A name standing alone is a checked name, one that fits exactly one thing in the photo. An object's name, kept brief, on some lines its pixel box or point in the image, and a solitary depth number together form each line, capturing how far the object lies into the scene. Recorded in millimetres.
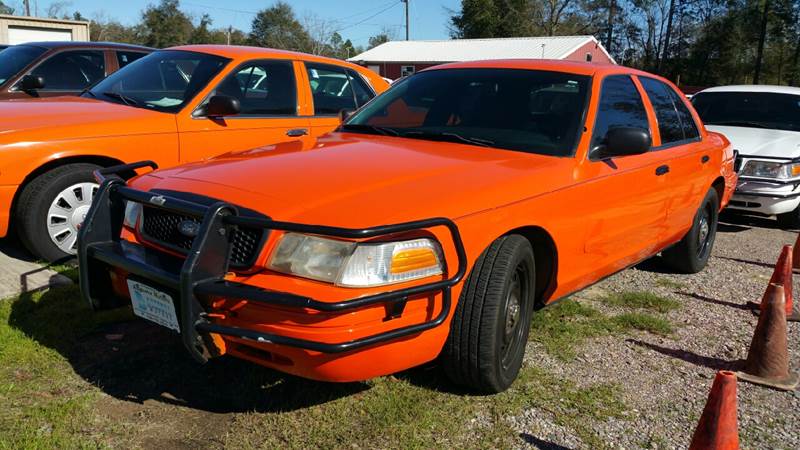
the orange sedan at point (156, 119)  4770
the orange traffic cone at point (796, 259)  6410
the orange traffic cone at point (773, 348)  3748
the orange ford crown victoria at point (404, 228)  2670
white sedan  7633
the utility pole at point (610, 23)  67150
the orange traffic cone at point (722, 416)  2623
